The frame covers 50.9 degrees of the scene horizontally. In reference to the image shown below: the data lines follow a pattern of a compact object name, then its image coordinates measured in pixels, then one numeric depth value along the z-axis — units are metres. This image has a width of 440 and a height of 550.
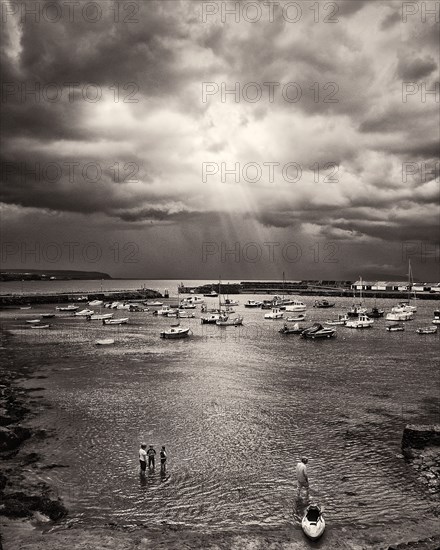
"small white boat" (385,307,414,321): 110.75
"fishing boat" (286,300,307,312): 138.25
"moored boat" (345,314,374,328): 98.19
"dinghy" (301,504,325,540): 17.06
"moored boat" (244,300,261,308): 160.91
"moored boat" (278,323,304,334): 87.56
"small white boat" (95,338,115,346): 72.38
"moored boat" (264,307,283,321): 118.88
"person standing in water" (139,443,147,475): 23.56
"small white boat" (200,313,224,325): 105.00
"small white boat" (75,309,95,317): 120.04
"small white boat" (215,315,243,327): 100.44
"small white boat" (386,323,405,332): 91.06
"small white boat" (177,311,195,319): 123.44
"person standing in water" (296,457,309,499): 20.89
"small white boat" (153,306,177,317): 128.50
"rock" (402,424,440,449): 25.84
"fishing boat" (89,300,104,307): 159.26
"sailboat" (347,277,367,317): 115.93
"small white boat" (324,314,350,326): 101.00
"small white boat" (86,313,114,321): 113.74
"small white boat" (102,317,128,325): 104.39
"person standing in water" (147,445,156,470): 24.19
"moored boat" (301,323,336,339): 81.81
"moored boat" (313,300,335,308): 155.25
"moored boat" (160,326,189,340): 80.56
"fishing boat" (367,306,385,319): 119.39
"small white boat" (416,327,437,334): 87.50
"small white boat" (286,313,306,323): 110.44
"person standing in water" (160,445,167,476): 23.89
